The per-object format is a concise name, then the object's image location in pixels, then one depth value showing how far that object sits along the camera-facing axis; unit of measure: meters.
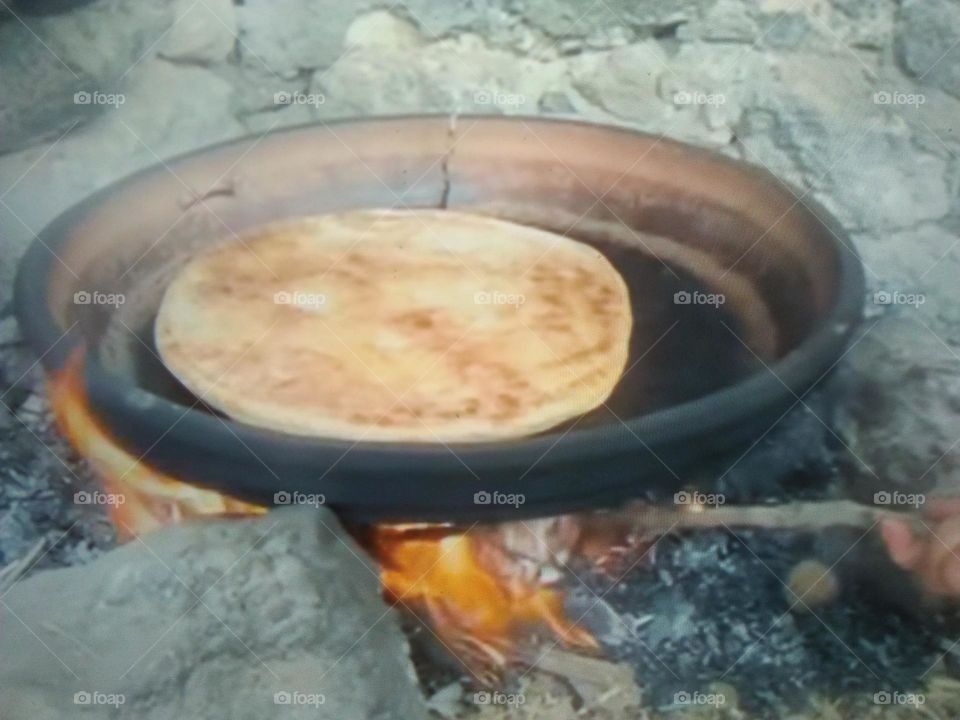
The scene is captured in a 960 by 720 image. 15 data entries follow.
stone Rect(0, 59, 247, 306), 1.12
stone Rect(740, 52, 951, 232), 1.06
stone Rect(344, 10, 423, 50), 1.08
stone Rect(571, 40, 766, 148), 1.07
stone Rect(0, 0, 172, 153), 1.10
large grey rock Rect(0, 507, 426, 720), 0.98
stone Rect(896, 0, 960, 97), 1.03
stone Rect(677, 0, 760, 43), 1.05
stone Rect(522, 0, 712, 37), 1.06
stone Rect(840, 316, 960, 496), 1.08
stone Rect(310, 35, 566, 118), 1.09
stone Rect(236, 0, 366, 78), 1.08
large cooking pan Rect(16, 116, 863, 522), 0.92
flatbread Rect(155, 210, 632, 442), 1.04
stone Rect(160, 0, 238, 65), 1.08
